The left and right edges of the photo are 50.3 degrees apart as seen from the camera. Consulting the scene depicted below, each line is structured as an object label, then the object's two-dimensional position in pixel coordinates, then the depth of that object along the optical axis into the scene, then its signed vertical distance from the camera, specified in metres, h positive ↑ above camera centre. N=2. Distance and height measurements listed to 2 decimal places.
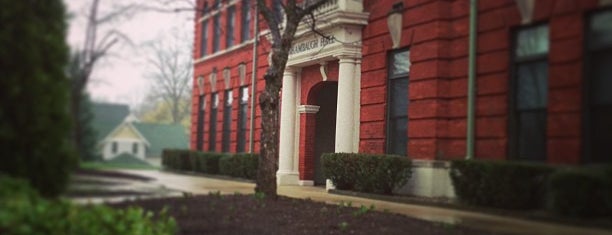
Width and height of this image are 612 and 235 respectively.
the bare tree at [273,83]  9.34 +1.04
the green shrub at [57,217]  3.57 -0.42
